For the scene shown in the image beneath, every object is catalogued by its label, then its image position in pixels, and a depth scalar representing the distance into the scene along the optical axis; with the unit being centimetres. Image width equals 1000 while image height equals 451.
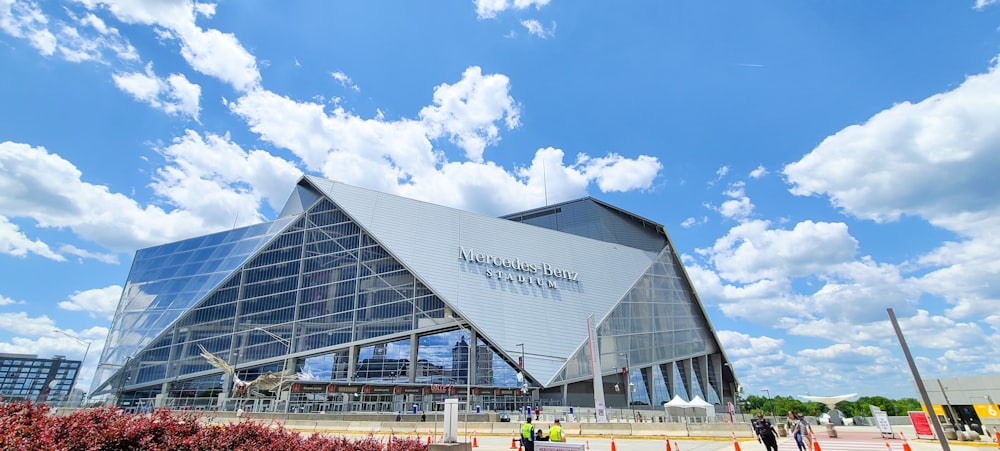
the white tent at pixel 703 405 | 4556
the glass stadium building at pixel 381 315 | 6188
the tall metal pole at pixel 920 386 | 949
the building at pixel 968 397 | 4013
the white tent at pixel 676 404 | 4503
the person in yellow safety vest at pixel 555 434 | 1648
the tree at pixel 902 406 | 13092
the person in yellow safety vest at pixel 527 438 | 1672
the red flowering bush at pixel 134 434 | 874
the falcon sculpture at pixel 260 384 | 5542
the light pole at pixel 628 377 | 6947
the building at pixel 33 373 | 17362
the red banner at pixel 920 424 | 2791
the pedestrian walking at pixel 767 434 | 1788
